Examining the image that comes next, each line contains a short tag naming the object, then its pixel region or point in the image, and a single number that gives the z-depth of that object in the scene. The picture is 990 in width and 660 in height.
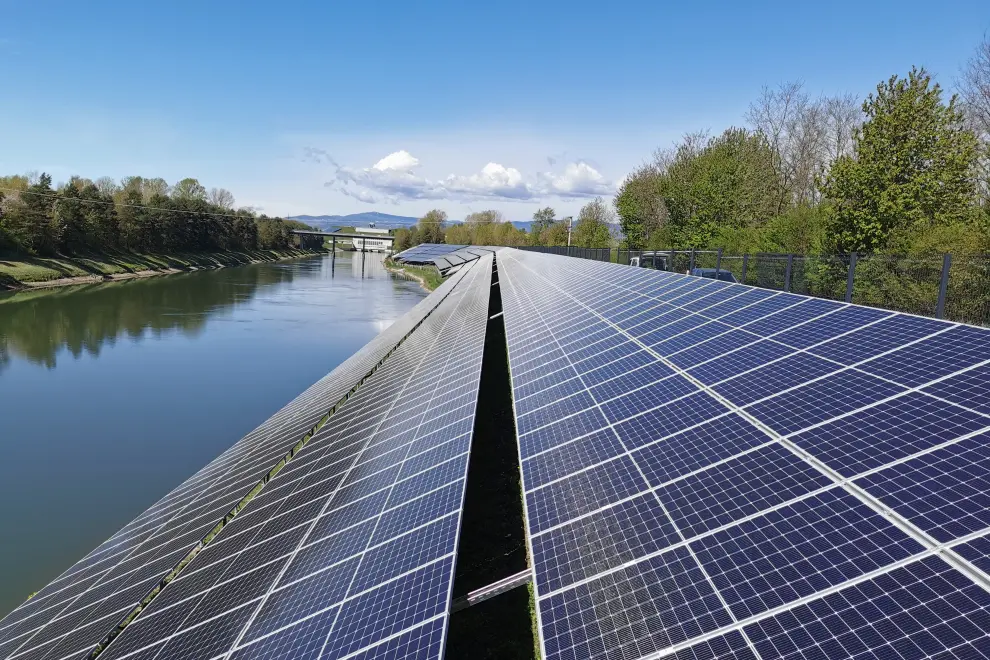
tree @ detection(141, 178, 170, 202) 145.02
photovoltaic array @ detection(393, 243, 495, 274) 97.69
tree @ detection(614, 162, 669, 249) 71.00
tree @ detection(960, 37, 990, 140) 34.88
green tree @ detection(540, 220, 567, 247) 132.60
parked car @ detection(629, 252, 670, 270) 39.47
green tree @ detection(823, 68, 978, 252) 28.53
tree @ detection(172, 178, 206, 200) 165.12
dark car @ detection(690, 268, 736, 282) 29.75
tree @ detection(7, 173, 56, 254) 68.75
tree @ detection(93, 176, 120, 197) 148.38
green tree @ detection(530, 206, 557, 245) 166.88
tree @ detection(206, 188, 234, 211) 189.66
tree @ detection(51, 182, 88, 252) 73.31
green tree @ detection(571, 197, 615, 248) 91.56
